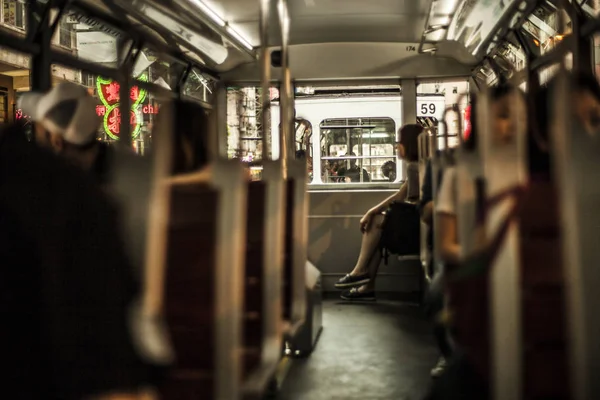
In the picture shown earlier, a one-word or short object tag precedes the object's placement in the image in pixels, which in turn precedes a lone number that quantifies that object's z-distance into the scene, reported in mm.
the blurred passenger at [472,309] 1774
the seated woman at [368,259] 6418
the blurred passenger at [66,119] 2031
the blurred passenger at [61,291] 1138
